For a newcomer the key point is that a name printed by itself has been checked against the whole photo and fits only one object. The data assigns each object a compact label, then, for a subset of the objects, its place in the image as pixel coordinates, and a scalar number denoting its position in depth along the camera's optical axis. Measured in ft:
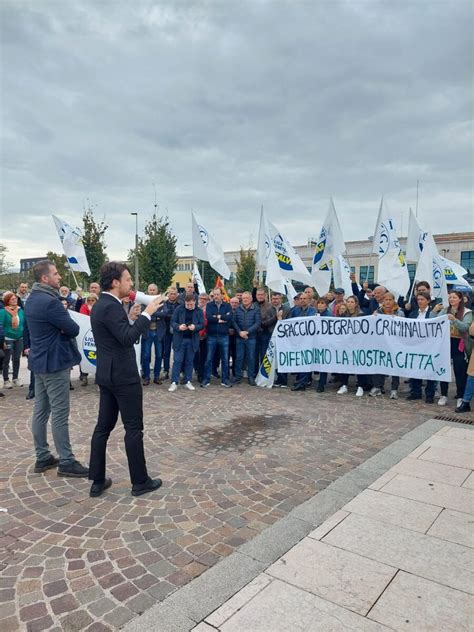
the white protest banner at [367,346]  25.48
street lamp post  99.85
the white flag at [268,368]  30.01
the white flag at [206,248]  38.24
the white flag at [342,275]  38.04
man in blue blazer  14.74
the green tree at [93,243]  88.99
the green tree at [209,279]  164.66
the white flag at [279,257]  34.78
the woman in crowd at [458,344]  24.14
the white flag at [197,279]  45.37
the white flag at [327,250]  36.58
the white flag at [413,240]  36.50
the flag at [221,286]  37.11
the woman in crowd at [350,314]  27.96
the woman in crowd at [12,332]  29.09
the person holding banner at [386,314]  26.94
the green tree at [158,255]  106.93
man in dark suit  12.74
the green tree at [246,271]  146.00
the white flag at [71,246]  38.09
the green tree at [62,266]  158.01
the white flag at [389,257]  33.06
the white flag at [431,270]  32.22
